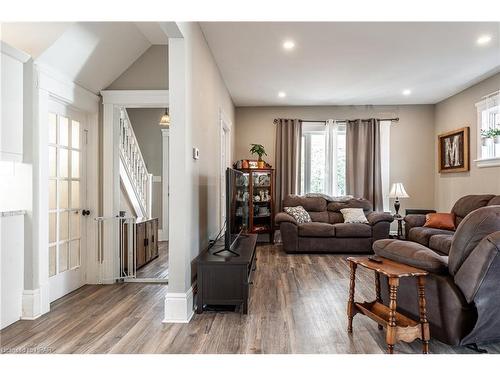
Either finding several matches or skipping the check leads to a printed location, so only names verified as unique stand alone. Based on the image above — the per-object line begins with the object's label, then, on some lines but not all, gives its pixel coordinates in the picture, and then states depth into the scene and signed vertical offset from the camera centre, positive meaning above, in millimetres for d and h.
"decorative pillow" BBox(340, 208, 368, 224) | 5961 -524
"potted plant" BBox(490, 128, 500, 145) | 4787 +739
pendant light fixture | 5448 +1075
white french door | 3309 -140
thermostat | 3133 +317
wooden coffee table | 2068 -864
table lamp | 6246 -114
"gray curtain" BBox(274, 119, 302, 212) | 6914 +618
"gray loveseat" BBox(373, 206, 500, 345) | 1987 -597
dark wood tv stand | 2945 -851
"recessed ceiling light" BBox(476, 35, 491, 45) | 3738 +1664
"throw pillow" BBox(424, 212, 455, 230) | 5082 -543
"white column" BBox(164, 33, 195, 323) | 2770 -49
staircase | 4426 +246
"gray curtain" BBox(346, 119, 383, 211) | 6758 +504
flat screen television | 3191 -230
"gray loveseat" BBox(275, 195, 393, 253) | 5715 -835
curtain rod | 6871 +1369
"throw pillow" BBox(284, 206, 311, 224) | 6012 -506
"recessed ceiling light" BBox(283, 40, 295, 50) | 3832 +1649
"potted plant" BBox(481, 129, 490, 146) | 5145 +765
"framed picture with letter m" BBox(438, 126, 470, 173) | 5699 +641
